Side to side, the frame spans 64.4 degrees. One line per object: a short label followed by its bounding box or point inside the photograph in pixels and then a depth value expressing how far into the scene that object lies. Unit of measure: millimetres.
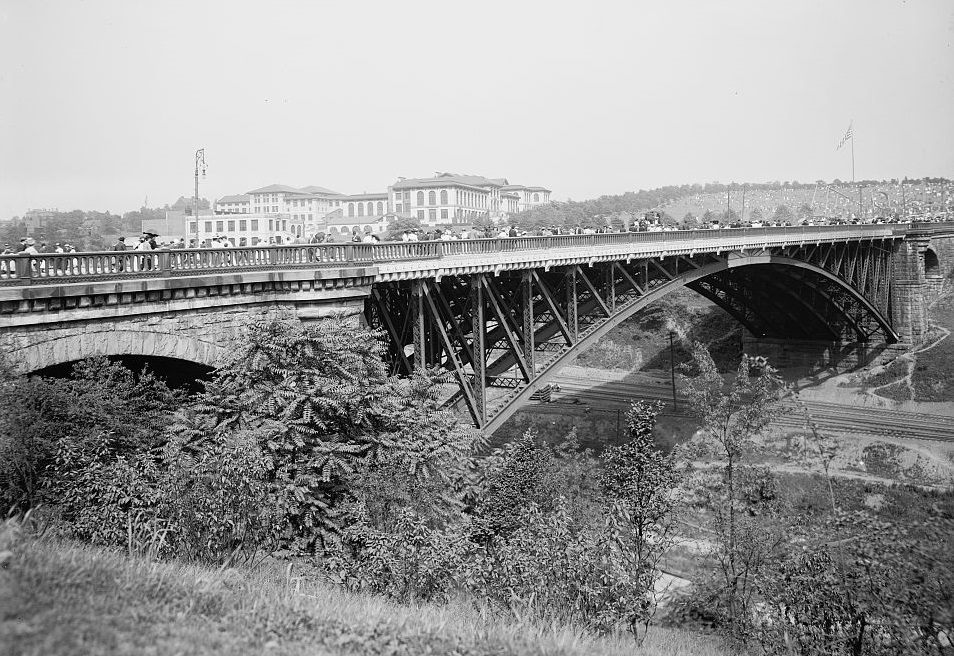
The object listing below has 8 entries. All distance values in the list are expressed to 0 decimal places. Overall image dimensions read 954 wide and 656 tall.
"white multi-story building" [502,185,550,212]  169250
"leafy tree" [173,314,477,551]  13789
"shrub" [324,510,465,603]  12586
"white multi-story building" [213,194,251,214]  131838
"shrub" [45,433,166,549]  12078
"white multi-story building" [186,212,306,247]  75875
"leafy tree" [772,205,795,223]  134212
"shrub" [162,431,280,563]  11898
